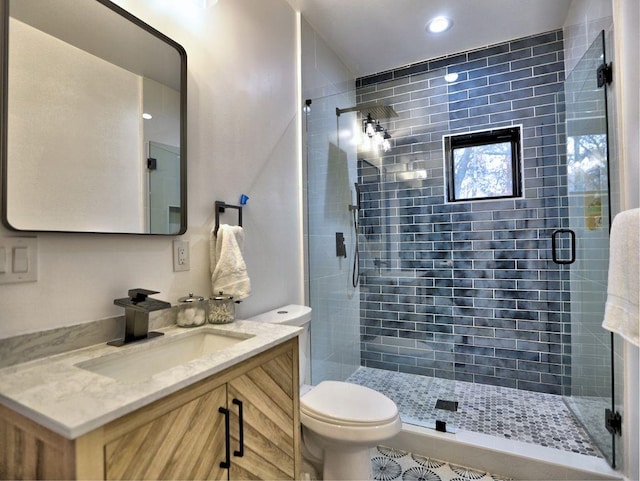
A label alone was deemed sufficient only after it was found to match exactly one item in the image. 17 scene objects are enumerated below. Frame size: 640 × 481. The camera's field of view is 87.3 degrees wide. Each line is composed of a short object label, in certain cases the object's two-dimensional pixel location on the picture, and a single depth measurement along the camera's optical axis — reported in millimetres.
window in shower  2713
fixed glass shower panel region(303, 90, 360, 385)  2447
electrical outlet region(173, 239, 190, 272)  1403
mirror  964
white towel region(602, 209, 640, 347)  1202
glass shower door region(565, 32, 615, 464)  1735
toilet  1463
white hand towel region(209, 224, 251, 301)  1503
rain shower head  2707
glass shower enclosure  2480
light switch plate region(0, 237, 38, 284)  925
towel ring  1588
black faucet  1117
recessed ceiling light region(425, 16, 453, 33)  2379
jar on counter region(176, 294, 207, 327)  1354
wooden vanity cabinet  666
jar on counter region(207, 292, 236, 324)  1417
